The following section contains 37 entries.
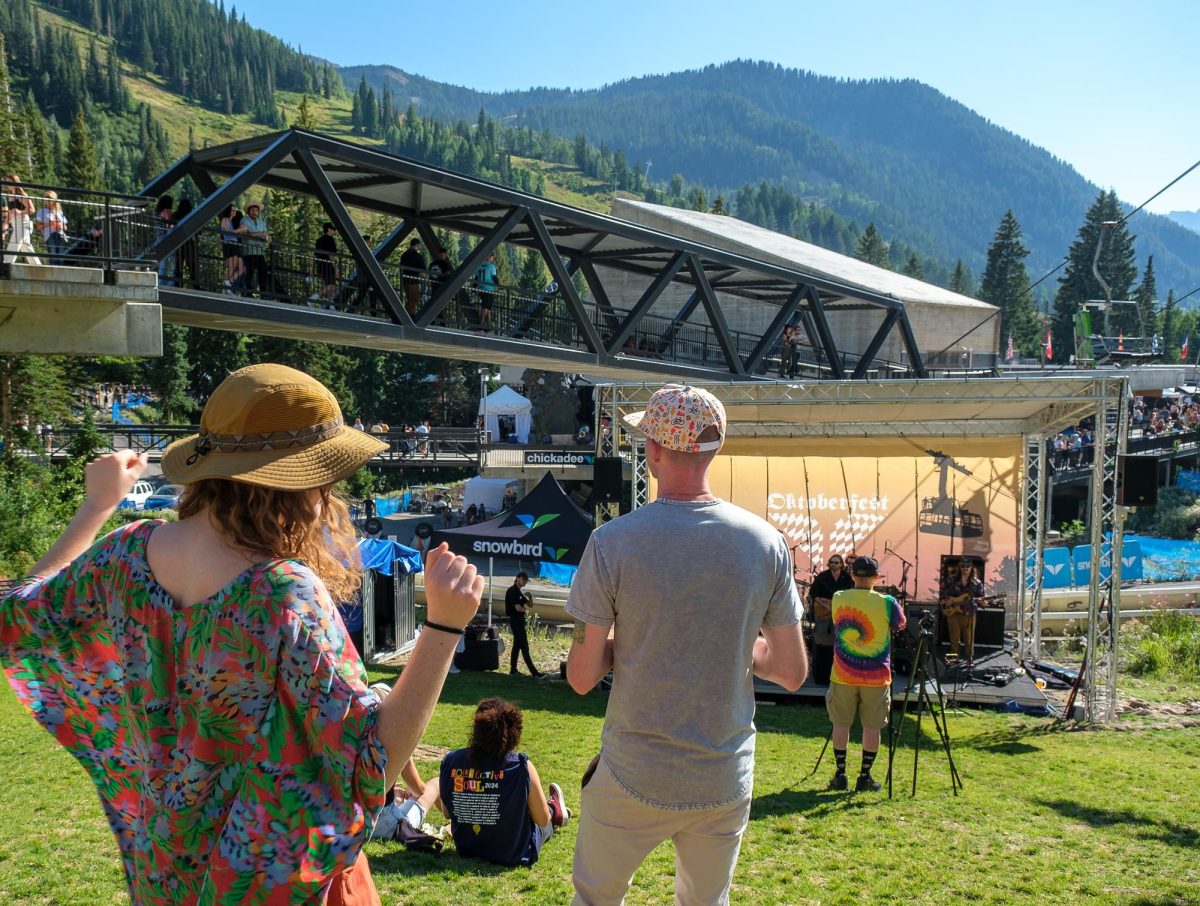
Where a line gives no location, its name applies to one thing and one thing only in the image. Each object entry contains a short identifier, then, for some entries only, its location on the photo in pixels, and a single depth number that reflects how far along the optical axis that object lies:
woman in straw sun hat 1.86
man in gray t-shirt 2.94
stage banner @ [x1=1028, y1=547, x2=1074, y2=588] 23.41
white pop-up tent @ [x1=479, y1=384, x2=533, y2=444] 51.44
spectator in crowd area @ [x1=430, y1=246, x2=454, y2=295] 17.06
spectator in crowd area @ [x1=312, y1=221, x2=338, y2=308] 15.20
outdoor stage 12.63
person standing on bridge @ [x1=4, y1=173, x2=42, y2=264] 11.19
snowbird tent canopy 15.42
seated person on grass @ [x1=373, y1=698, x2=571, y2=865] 5.69
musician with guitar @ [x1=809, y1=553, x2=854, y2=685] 14.07
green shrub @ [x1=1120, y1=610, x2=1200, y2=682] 16.20
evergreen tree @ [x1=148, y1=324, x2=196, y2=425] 57.97
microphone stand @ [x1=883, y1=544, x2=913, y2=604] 17.64
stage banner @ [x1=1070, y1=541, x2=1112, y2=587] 23.51
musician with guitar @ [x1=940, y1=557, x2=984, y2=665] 15.68
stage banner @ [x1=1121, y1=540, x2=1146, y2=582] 24.38
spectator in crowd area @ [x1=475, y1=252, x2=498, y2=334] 17.88
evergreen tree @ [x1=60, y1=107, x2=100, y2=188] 65.69
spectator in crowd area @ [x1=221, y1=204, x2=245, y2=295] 14.03
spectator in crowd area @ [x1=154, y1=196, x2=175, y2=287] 12.91
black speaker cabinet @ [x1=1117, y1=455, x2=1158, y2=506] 11.39
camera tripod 7.99
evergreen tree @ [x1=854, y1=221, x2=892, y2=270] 134.00
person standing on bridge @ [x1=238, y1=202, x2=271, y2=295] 13.86
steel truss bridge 13.17
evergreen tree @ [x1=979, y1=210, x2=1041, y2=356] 103.06
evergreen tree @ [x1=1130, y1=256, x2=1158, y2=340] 100.69
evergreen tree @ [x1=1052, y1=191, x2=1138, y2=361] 93.44
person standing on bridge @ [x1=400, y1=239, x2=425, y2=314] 16.38
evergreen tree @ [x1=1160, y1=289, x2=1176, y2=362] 126.93
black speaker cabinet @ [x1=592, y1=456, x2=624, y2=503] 12.92
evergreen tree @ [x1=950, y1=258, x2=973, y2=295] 127.94
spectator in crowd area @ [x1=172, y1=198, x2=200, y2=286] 12.91
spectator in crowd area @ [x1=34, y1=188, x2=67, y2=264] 12.89
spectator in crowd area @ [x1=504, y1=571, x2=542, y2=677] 14.92
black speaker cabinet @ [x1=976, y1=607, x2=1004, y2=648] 14.80
